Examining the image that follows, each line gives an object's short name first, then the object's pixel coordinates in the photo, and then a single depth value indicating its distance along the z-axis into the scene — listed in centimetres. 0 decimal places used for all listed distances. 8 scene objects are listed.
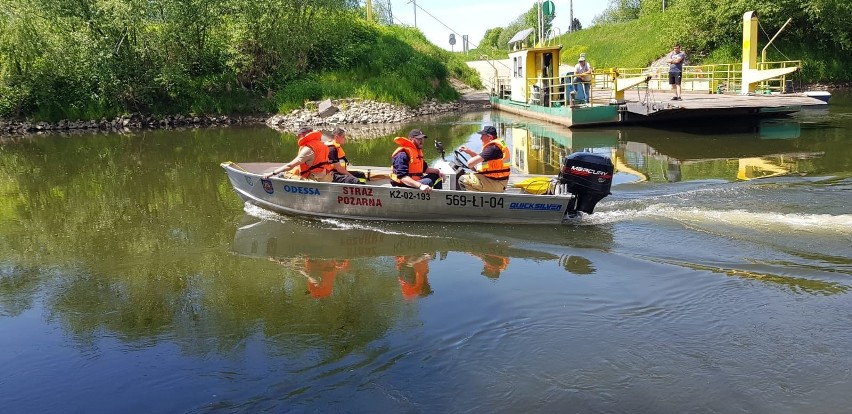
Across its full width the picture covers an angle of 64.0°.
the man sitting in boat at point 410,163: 958
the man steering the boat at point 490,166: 955
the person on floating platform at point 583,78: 2115
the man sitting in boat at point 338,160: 1048
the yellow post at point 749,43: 2148
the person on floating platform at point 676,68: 1955
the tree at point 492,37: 10529
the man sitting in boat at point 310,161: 1023
